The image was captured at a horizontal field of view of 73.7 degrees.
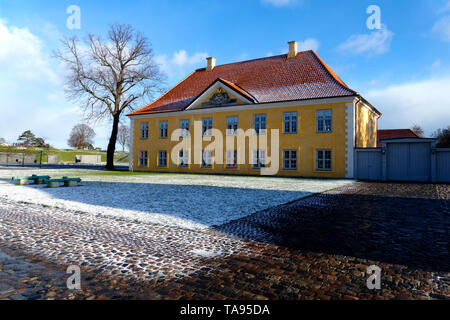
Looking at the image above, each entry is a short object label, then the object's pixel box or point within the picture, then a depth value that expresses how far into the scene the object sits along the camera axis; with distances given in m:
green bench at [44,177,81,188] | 13.70
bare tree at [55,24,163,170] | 31.44
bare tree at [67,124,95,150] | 99.06
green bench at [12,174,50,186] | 14.63
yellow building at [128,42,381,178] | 22.66
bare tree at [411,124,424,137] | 72.09
